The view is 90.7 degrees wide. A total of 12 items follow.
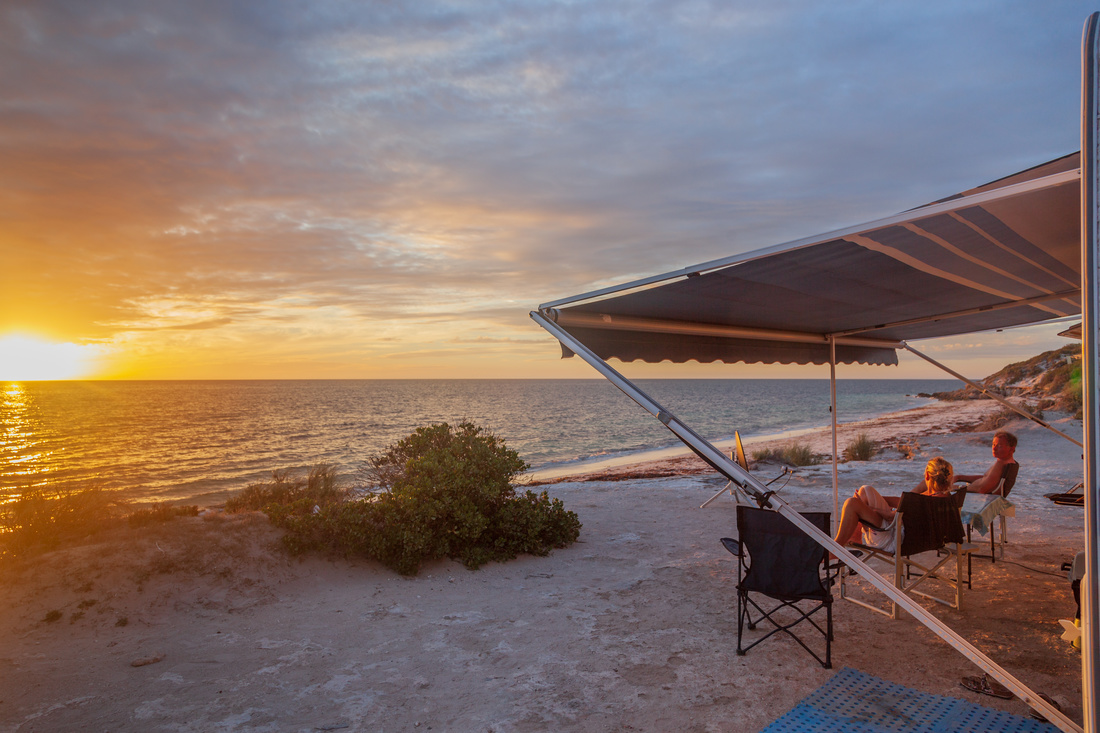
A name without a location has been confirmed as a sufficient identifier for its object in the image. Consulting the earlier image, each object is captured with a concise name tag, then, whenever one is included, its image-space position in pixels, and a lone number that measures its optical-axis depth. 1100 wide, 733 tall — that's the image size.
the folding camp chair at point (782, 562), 2.90
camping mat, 2.27
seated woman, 3.71
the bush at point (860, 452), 11.30
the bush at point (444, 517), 4.53
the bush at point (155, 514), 4.52
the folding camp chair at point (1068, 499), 4.34
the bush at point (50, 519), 4.07
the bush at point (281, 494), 6.14
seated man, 4.36
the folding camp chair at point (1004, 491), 4.16
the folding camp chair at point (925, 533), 3.36
